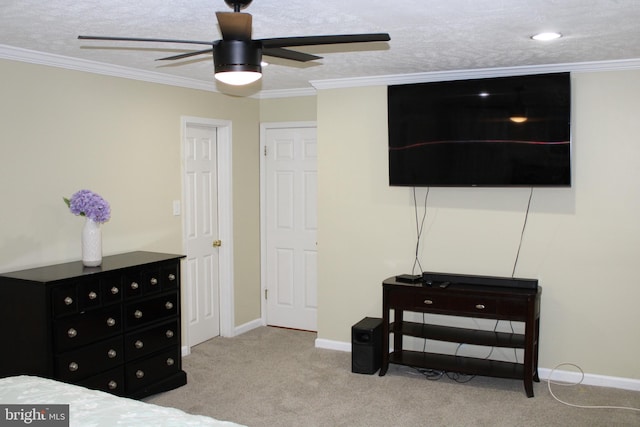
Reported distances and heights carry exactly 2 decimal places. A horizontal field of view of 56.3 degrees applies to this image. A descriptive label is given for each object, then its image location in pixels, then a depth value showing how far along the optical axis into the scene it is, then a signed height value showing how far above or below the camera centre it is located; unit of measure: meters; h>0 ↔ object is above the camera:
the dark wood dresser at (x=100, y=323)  3.51 -0.88
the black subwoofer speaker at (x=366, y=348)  4.65 -1.29
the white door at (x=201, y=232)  5.25 -0.44
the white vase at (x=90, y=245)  3.96 -0.41
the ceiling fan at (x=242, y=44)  2.26 +0.54
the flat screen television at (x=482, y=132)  4.26 +0.37
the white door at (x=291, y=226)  5.85 -0.43
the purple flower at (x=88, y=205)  3.91 -0.14
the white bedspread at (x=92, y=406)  2.21 -0.87
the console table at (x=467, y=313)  4.18 -0.95
